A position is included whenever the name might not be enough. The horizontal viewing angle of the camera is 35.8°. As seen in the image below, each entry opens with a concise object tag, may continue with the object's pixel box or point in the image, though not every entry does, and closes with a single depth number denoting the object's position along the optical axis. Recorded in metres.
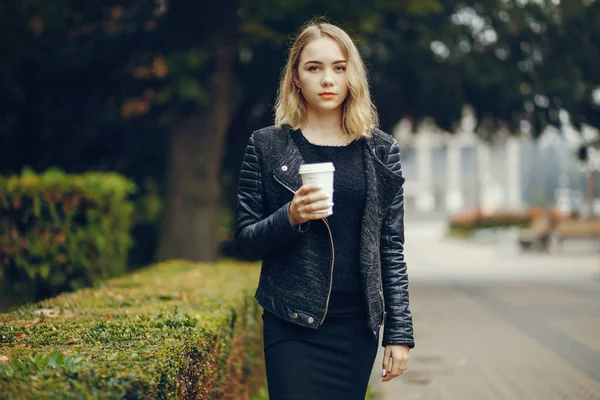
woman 3.13
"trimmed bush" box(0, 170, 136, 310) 8.94
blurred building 102.38
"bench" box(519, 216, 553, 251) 27.70
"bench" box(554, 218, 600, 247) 27.25
